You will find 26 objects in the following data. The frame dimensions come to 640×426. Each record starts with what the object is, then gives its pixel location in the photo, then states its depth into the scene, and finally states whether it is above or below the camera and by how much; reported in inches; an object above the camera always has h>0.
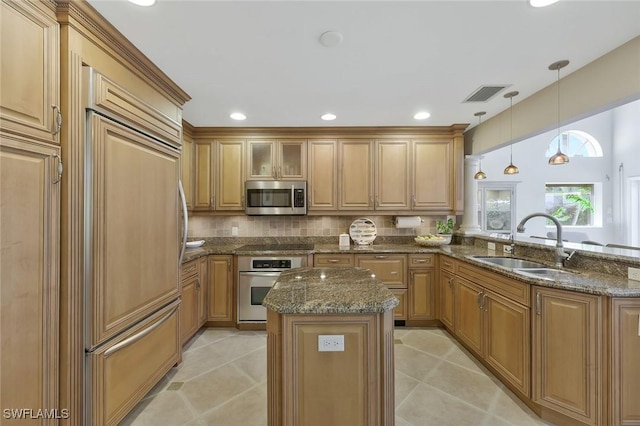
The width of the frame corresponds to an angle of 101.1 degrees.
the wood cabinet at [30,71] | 44.4 +26.2
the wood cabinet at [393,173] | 140.9 +21.1
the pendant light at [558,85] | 79.4 +44.2
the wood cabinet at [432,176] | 140.9 +19.5
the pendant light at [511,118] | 100.4 +41.1
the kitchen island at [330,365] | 49.7 -29.1
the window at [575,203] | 264.7 +8.7
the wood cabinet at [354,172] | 140.8 +21.8
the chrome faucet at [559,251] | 86.4 -13.1
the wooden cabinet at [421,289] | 126.9 -37.1
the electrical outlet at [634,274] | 67.5 -16.3
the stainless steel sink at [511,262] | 97.0 -19.5
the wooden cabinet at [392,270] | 127.2 -27.9
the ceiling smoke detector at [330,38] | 64.9 +44.0
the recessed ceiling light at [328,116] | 120.9 +45.2
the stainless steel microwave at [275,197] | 136.6 +8.3
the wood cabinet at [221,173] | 140.3 +21.6
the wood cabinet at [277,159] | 140.2 +29.0
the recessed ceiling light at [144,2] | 55.5 +44.9
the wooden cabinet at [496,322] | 74.1 -36.2
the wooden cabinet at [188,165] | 131.7 +24.7
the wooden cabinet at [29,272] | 44.1 -10.4
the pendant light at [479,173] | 120.4 +20.1
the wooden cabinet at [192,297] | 103.8 -35.3
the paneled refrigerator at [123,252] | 57.1 -9.7
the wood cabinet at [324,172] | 140.4 +21.8
